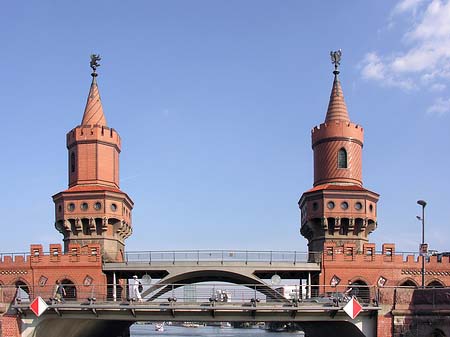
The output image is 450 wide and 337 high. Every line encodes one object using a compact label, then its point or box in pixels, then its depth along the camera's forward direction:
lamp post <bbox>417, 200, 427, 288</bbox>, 41.69
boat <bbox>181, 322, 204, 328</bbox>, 186.18
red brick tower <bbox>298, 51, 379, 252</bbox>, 56.44
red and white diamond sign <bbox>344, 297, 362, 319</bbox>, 35.03
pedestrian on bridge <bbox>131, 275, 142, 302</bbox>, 38.28
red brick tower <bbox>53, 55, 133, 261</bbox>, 57.62
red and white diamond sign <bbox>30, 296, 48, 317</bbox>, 36.72
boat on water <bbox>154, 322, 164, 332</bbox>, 148.56
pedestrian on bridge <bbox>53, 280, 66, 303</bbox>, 38.44
